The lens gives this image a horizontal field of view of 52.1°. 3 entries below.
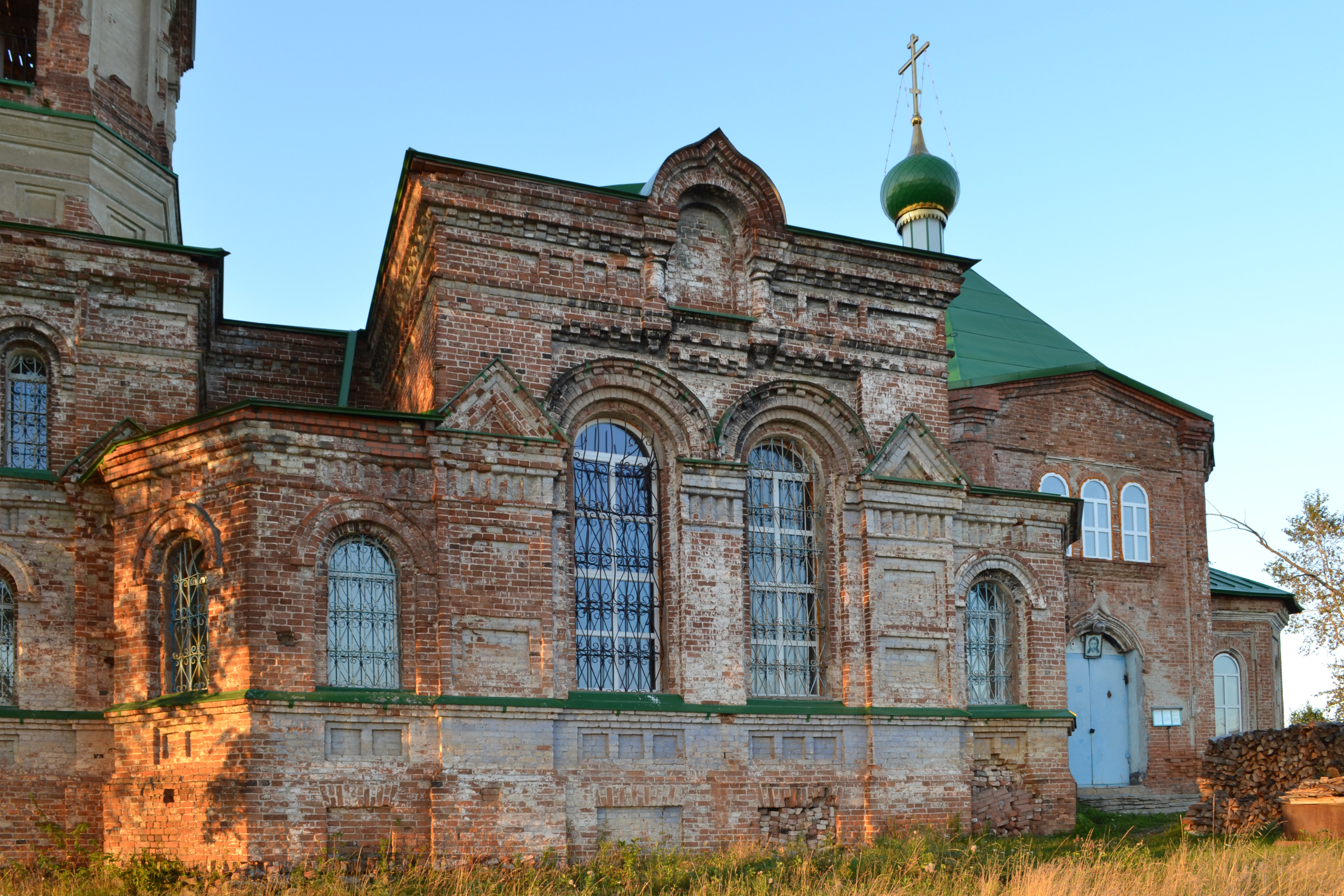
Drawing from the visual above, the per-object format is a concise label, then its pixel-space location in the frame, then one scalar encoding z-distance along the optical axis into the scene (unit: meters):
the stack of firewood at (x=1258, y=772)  14.68
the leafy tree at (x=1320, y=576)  26.30
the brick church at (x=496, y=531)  12.19
